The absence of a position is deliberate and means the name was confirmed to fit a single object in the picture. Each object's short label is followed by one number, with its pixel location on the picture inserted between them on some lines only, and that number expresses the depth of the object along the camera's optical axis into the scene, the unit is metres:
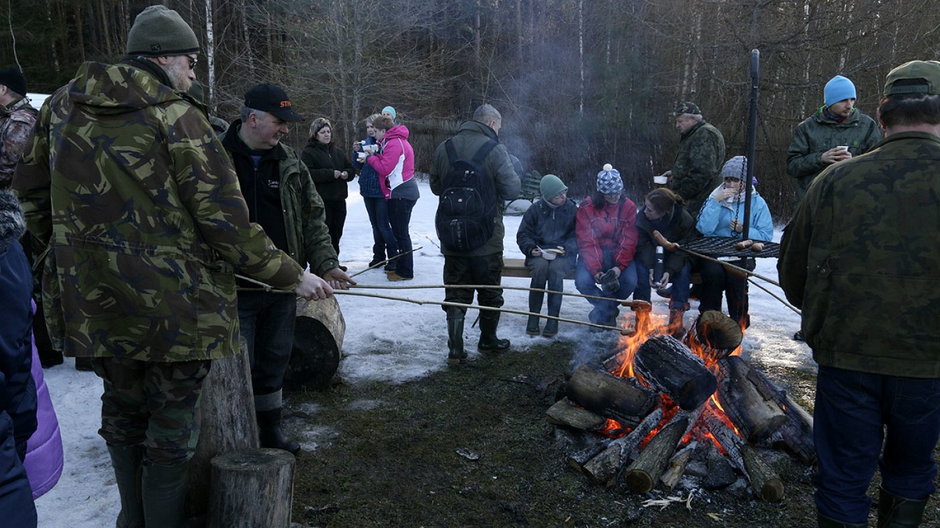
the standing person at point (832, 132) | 5.83
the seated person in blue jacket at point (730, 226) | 6.28
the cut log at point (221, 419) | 3.17
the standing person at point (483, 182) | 5.68
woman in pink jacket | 8.62
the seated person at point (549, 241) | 6.70
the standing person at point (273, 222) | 3.57
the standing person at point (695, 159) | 7.01
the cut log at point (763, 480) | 3.58
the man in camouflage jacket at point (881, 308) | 2.53
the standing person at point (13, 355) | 1.79
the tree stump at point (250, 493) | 2.93
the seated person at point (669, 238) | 6.39
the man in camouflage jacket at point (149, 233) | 2.44
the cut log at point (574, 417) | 4.25
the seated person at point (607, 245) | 6.57
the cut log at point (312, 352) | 5.03
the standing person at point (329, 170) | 8.10
